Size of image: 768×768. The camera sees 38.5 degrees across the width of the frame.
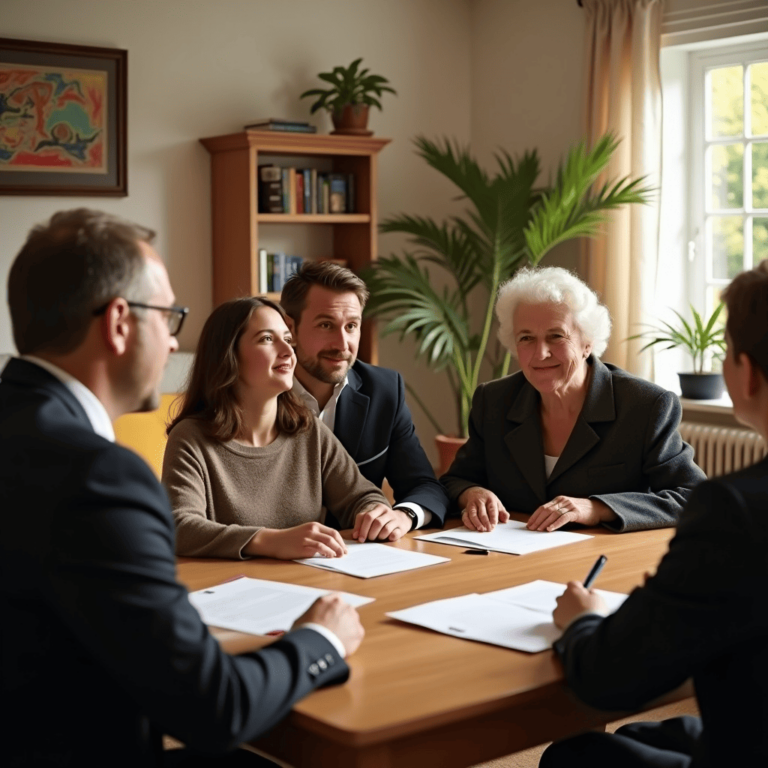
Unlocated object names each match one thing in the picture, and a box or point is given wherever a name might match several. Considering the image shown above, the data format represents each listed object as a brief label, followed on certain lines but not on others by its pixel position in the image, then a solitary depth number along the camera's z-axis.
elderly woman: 2.62
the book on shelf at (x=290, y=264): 5.09
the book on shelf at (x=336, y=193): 5.23
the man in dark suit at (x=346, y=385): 2.94
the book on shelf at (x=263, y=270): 4.98
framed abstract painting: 4.50
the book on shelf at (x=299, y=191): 5.05
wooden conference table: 1.39
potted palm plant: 4.75
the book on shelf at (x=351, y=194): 5.29
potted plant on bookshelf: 5.09
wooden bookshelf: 4.87
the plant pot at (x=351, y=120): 5.12
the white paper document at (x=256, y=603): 1.73
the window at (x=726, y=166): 4.80
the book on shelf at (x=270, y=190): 4.95
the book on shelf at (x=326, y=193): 5.20
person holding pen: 1.33
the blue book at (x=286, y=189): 4.97
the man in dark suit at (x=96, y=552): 1.24
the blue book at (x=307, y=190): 5.08
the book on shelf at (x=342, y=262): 5.29
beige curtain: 4.82
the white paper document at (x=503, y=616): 1.68
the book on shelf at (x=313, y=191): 5.12
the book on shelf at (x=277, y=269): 5.05
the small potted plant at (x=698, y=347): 4.55
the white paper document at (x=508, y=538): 2.32
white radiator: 4.42
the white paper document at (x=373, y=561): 2.12
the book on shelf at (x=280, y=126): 4.88
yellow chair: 3.70
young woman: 2.45
